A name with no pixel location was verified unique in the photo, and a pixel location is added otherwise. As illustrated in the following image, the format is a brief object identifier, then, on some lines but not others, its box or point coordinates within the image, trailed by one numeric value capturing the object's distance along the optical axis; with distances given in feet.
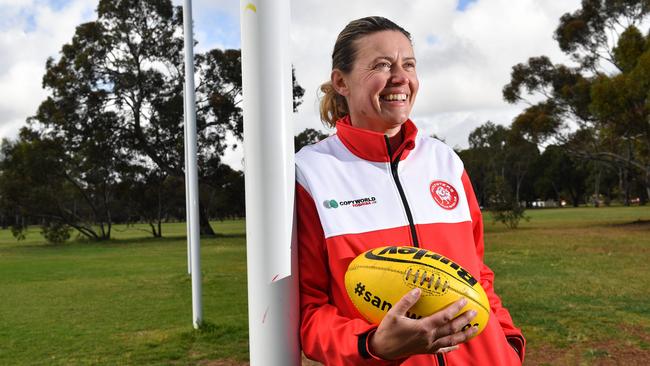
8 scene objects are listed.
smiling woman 4.48
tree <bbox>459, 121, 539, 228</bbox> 169.17
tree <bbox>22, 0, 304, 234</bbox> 90.22
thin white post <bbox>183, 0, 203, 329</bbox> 20.34
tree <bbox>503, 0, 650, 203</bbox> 78.59
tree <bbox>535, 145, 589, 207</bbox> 177.78
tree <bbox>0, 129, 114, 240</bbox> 89.35
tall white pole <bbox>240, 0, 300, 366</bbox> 4.18
